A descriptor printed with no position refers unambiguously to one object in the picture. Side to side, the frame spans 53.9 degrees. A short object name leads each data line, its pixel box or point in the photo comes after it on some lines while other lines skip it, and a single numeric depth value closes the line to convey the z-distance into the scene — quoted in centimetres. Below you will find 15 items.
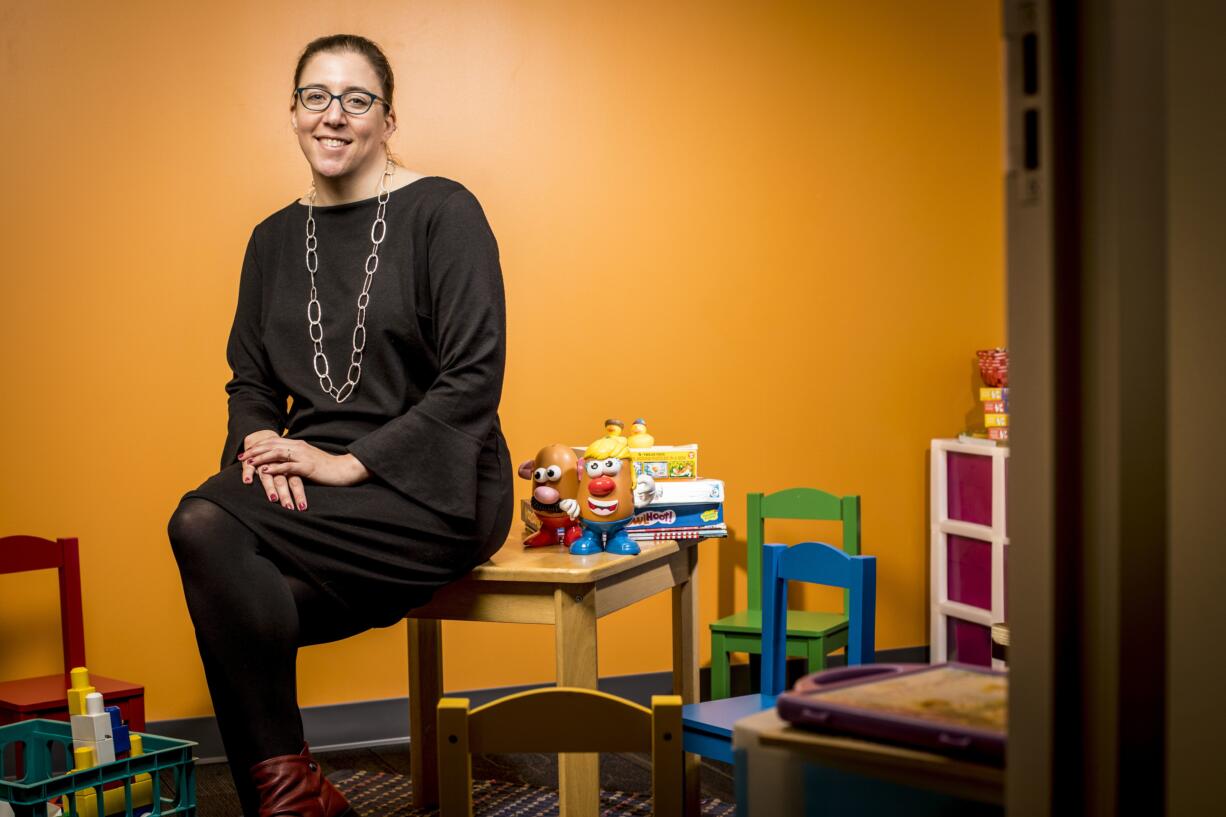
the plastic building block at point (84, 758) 185
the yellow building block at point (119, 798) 194
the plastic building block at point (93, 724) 189
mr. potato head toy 235
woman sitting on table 181
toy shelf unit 335
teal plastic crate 175
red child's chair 238
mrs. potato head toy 228
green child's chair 296
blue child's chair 204
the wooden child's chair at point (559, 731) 124
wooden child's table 206
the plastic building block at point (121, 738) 196
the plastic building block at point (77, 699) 196
